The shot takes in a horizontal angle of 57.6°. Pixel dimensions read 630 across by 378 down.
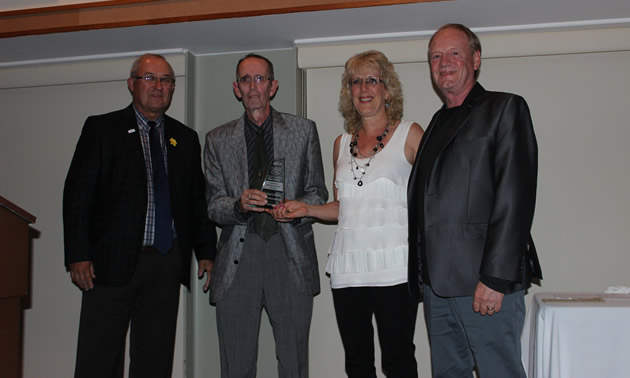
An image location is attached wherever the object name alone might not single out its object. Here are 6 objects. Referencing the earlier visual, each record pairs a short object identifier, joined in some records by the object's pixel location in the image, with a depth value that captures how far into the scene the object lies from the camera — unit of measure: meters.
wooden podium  2.68
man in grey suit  2.95
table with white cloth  2.29
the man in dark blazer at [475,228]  2.13
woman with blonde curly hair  2.59
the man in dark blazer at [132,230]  3.03
